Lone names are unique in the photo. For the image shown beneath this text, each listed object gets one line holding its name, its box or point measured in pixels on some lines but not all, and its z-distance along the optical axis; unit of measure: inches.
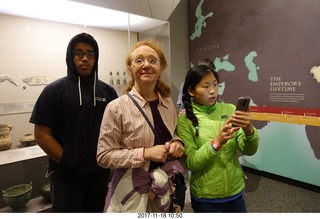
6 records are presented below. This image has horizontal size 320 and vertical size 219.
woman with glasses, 34.0
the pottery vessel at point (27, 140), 84.0
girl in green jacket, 40.3
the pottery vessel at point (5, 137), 77.5
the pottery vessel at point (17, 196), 68.4
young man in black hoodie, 46.4
